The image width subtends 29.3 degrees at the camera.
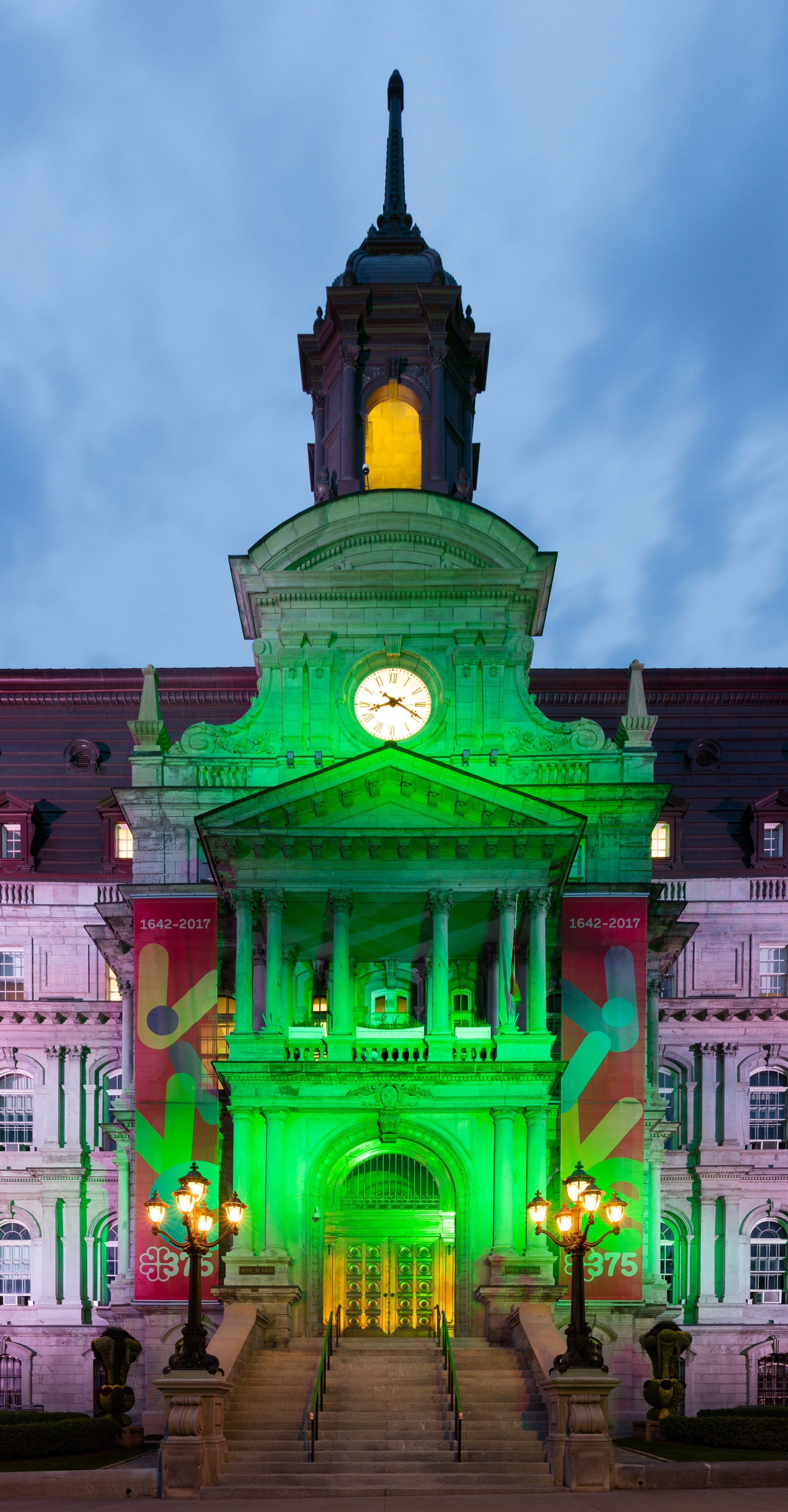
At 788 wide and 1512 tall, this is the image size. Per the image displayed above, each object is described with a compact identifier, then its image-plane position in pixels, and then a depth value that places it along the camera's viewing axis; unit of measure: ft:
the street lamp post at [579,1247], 87.45
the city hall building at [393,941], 122.52
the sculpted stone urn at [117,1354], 110.22
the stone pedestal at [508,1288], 114.11
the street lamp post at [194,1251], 87.71
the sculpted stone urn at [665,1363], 112.37
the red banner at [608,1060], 126.31
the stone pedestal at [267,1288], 113.60
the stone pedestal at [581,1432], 85.35
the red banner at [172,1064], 126.52
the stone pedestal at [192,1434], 84.48
